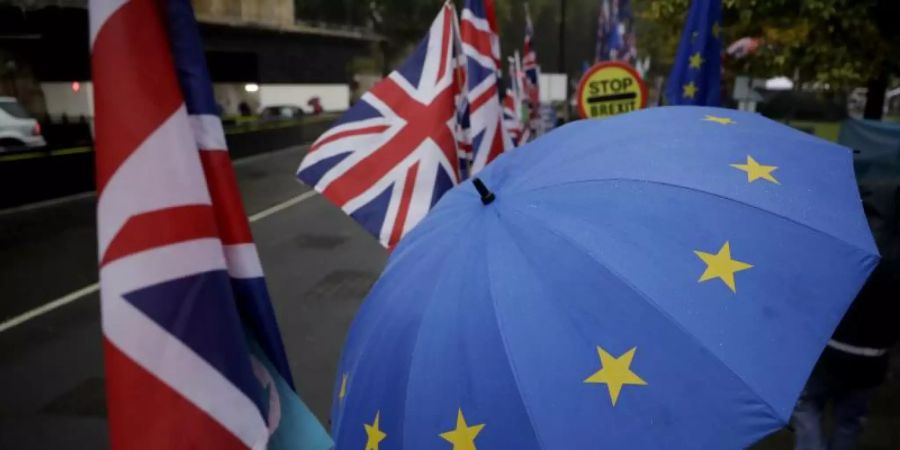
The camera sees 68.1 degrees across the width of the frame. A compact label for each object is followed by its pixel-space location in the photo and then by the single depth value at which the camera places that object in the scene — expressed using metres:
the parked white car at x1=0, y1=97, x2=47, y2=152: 17.64
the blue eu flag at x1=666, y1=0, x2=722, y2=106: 5.34
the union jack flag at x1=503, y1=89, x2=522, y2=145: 8.78
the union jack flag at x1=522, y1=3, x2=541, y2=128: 12.59
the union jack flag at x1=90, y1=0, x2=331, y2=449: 1.62
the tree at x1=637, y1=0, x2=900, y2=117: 9.49
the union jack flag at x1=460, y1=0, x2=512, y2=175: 5.01
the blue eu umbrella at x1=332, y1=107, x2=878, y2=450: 1.88
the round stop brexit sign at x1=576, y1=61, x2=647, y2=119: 6.77
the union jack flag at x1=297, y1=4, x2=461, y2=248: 4.25
